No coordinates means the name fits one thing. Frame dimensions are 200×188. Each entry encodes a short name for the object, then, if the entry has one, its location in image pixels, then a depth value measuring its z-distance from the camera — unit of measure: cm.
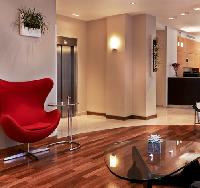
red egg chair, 436
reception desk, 1053
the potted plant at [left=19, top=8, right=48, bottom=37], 512
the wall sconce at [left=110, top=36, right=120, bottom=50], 822
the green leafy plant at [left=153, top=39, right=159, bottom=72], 839
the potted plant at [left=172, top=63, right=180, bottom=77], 1100
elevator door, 846
